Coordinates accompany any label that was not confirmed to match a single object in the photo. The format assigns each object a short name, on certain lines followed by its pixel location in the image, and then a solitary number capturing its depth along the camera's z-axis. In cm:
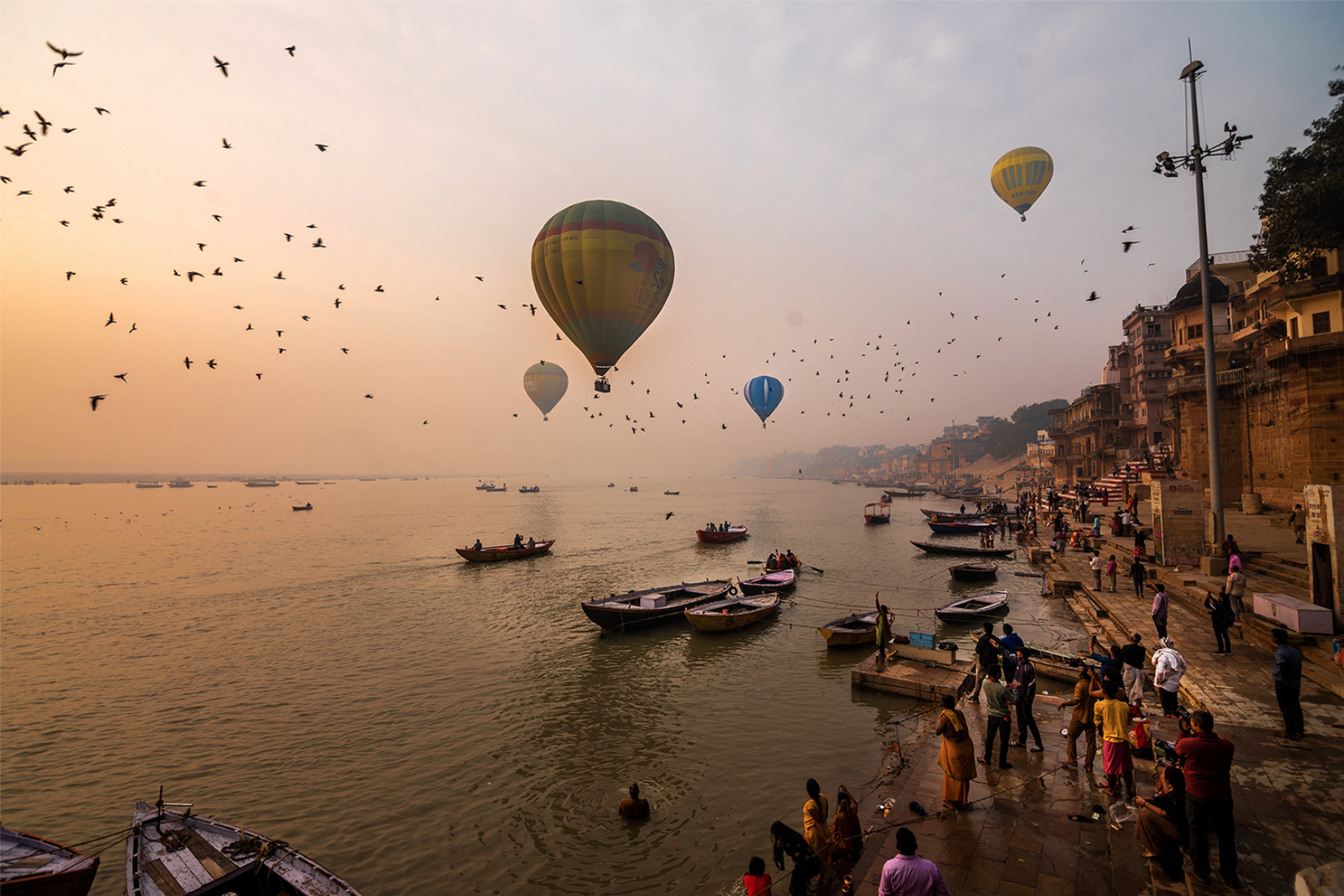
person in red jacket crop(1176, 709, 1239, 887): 653
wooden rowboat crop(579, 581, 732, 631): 2752
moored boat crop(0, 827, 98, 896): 954
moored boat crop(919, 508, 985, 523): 6869
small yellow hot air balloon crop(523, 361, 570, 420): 6375
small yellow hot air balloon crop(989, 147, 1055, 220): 3603
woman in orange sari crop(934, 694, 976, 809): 862
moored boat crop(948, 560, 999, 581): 3681
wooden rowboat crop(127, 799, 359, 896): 949
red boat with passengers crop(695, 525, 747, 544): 6494
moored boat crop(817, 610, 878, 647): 2294
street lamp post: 1830
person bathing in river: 1242
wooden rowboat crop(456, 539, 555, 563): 5244
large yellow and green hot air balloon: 2991
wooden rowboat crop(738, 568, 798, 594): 3481
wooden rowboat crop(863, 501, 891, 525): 8369
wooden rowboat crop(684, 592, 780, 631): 2638
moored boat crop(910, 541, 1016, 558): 4509
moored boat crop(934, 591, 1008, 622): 2667
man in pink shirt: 554
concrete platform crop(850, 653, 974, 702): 1647
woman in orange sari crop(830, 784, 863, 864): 852
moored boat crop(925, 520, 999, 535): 6191
